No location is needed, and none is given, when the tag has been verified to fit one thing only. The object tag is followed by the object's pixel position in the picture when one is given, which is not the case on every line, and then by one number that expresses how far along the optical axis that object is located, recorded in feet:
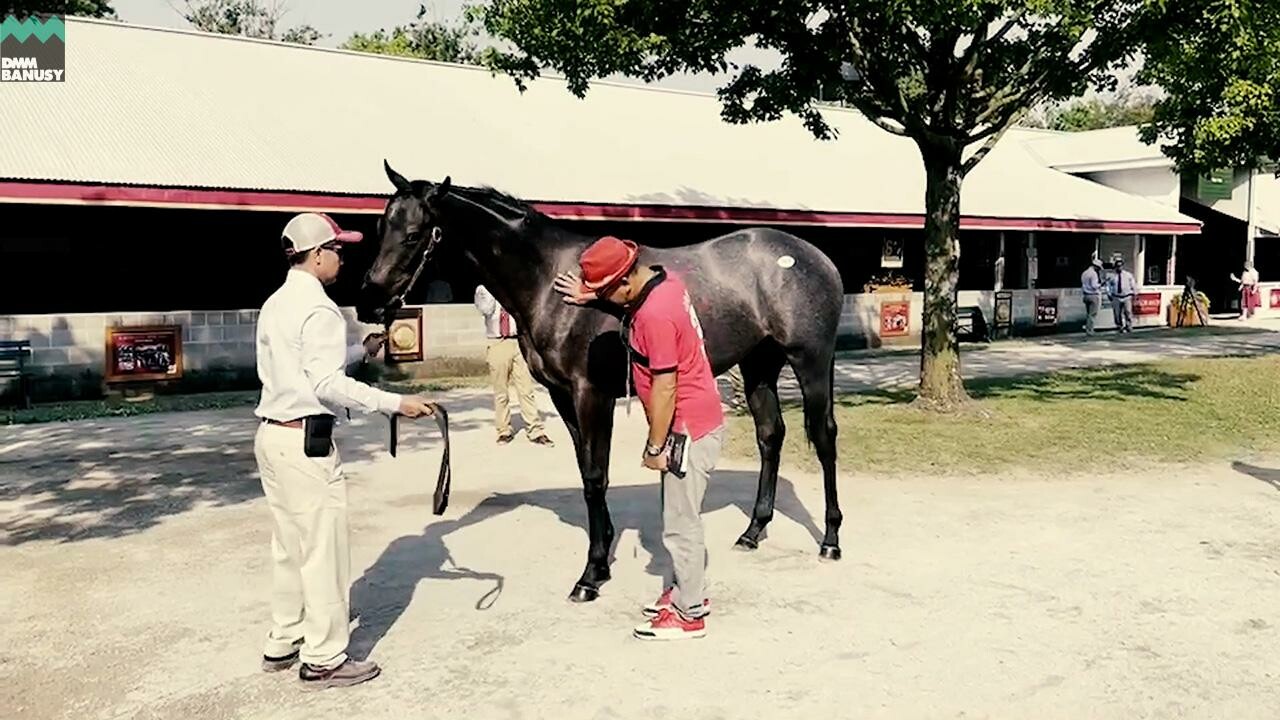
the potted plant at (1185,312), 93.86
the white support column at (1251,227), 98.73
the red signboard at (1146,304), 92.27
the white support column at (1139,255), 96.12
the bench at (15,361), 46.27
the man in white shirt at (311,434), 15.02
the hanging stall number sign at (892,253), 84.89
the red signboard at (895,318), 77.30
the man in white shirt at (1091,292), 84.28
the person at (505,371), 36.86
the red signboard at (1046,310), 85.30
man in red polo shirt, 16.71
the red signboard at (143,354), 49.65
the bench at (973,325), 76.95
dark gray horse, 19.02
